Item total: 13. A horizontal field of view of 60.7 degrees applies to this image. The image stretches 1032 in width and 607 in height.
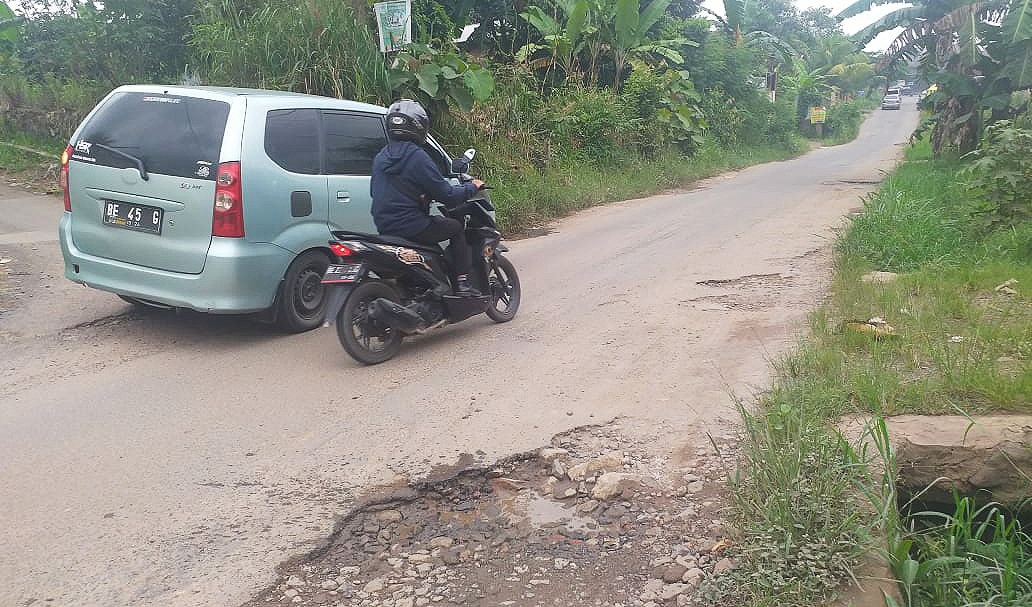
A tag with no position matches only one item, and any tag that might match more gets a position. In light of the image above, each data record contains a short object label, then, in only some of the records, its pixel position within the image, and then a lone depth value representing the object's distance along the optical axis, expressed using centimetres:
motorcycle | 565
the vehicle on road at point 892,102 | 6619
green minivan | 586
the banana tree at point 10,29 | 1717
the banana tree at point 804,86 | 3889
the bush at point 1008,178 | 820
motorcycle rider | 583
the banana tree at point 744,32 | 2806
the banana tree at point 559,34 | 1709
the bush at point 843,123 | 4505
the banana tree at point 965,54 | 1404
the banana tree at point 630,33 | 1820
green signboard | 1109
